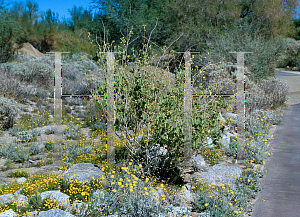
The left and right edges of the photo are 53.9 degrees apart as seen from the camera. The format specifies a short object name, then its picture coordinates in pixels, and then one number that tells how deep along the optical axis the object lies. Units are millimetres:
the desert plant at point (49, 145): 6605
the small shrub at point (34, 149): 6320
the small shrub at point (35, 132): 7516
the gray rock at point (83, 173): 4465
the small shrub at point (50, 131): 7711
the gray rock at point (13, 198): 3912
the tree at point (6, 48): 13816
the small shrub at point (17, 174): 5184
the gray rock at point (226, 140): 6678
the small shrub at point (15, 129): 7505
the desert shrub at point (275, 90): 10938
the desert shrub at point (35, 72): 11945
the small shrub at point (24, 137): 7019
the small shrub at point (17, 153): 5920
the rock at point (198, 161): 5295
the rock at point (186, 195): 4371
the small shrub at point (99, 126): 7993
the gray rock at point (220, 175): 4805
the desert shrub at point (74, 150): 5979
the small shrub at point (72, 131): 7338
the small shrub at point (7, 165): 5515
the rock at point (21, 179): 4862
